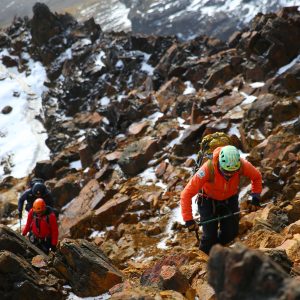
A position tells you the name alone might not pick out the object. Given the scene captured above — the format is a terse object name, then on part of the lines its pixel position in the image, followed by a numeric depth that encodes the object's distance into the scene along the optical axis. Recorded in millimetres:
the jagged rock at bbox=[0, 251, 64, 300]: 7105
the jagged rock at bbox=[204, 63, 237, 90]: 29141
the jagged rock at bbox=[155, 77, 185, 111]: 30031
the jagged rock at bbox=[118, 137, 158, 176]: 21041
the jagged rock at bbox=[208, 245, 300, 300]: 3336
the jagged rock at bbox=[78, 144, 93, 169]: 27734
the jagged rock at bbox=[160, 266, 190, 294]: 6410
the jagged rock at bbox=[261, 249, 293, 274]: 5773
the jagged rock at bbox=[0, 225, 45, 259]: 8648
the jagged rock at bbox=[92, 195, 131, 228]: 16094
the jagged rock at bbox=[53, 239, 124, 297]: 7723
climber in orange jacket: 7893
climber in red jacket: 11039
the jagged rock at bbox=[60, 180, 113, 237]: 16314
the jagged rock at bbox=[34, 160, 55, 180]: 29516
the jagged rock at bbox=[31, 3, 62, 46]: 64500
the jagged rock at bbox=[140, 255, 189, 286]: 6809
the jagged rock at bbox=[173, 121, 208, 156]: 19766
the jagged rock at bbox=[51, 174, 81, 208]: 22953
